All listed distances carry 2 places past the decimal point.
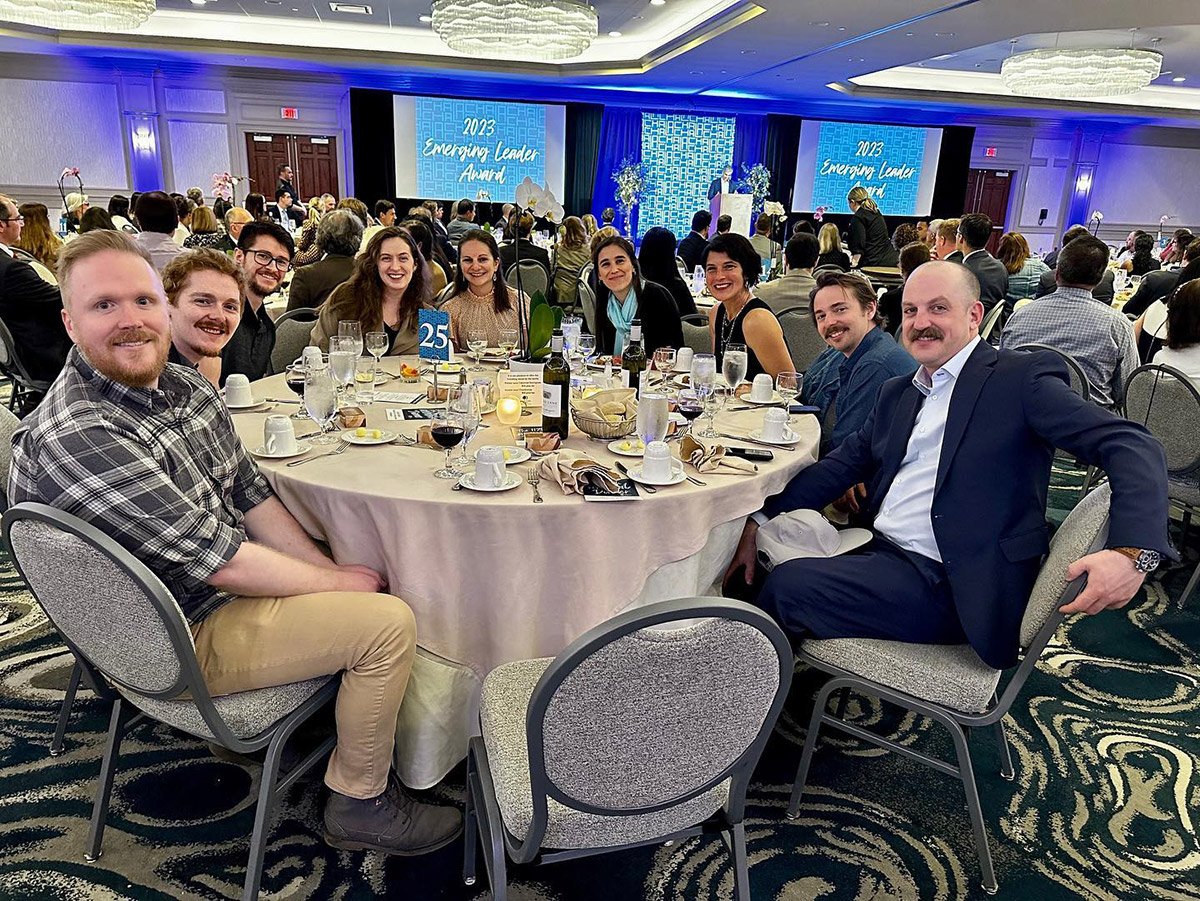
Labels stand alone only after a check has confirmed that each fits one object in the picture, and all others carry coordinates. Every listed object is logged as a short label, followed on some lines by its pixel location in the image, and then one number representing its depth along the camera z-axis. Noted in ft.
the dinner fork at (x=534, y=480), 6.36
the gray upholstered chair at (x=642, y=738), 3.77
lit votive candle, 8.11
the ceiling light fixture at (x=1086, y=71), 30.71
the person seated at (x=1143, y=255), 25.99
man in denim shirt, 8.96
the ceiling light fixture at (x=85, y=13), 24.45
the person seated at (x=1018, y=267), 22.27
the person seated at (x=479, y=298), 13.33
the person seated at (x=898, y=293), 18.12
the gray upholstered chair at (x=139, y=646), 4.79
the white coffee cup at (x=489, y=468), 6.38
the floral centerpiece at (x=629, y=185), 44.11
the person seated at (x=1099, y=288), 25.61
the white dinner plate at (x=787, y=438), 8.04
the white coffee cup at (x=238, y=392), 8.77
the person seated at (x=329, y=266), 15.57
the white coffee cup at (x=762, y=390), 9.71
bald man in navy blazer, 5.82
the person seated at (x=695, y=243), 29.91
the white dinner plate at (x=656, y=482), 6.71
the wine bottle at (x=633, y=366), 9.98
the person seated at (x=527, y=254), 23.00
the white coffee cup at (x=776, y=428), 8.06
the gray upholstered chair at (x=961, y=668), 5.71
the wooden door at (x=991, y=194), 58.13
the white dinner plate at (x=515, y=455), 7.13
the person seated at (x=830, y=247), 27.48
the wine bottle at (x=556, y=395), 7.72
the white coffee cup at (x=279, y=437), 7.09
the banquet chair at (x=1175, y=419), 10.33
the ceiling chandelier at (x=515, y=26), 25.39
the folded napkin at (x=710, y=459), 7.17
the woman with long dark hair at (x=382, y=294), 12.14
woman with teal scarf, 13.85
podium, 36.88
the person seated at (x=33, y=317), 14.16
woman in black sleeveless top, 11.17
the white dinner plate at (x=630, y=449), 7.52
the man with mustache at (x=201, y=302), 8.42
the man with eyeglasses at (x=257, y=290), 11.52
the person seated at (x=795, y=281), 16.92
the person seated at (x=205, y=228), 21.06
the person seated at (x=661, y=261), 18.61
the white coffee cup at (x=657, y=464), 6.75
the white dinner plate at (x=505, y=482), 6.38
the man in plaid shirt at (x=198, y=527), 5.16
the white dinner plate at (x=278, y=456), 7.04
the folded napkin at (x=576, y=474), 6.45
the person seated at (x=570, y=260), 22.54
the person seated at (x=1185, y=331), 11.32
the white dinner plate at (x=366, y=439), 7.44
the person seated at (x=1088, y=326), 13.67
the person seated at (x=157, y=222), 16.83
